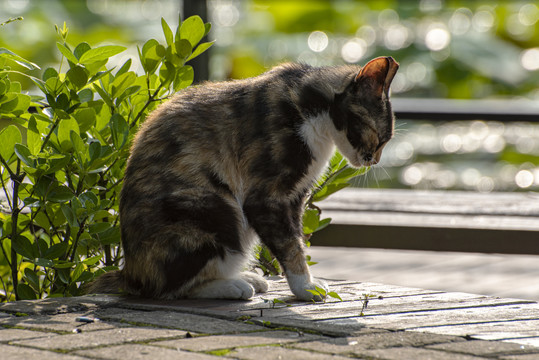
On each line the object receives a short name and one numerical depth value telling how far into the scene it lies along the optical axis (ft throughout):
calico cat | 19.20
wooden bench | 24.52
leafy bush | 19.24
